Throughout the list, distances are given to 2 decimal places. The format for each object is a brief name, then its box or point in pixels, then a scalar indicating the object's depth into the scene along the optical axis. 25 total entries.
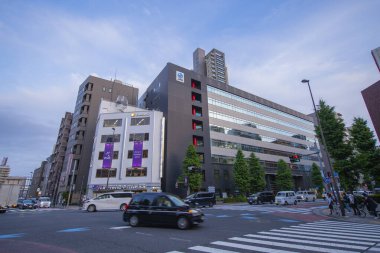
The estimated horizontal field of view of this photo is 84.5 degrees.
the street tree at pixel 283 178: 49.44
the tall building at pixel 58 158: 63.22
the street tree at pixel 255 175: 42.53
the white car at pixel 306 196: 37.31
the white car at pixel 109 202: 21.47
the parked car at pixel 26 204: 32.02
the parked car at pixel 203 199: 26.87
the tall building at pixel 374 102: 29.78
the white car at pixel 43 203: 35.84
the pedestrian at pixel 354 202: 15.58
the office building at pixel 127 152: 38.53
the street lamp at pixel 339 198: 15.24
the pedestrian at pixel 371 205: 13.91
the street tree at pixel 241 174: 40.44
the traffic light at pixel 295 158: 23.63
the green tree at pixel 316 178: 57.91
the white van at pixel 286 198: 28.59
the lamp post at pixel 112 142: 37.41
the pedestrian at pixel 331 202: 16.26
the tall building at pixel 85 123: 48.75
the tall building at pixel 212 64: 112.78
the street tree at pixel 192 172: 35.94
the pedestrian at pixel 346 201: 17.37
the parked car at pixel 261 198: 31.18
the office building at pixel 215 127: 42.06
